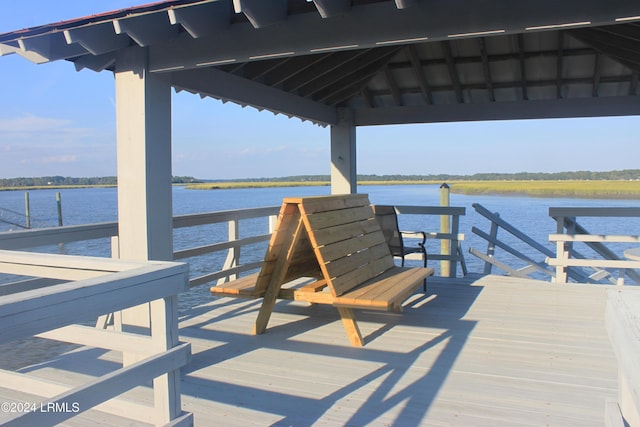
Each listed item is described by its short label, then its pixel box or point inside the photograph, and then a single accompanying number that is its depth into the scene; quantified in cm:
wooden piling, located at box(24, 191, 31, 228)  2273
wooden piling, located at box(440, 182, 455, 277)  889
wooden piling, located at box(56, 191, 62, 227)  2214
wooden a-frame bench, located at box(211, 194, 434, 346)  364
